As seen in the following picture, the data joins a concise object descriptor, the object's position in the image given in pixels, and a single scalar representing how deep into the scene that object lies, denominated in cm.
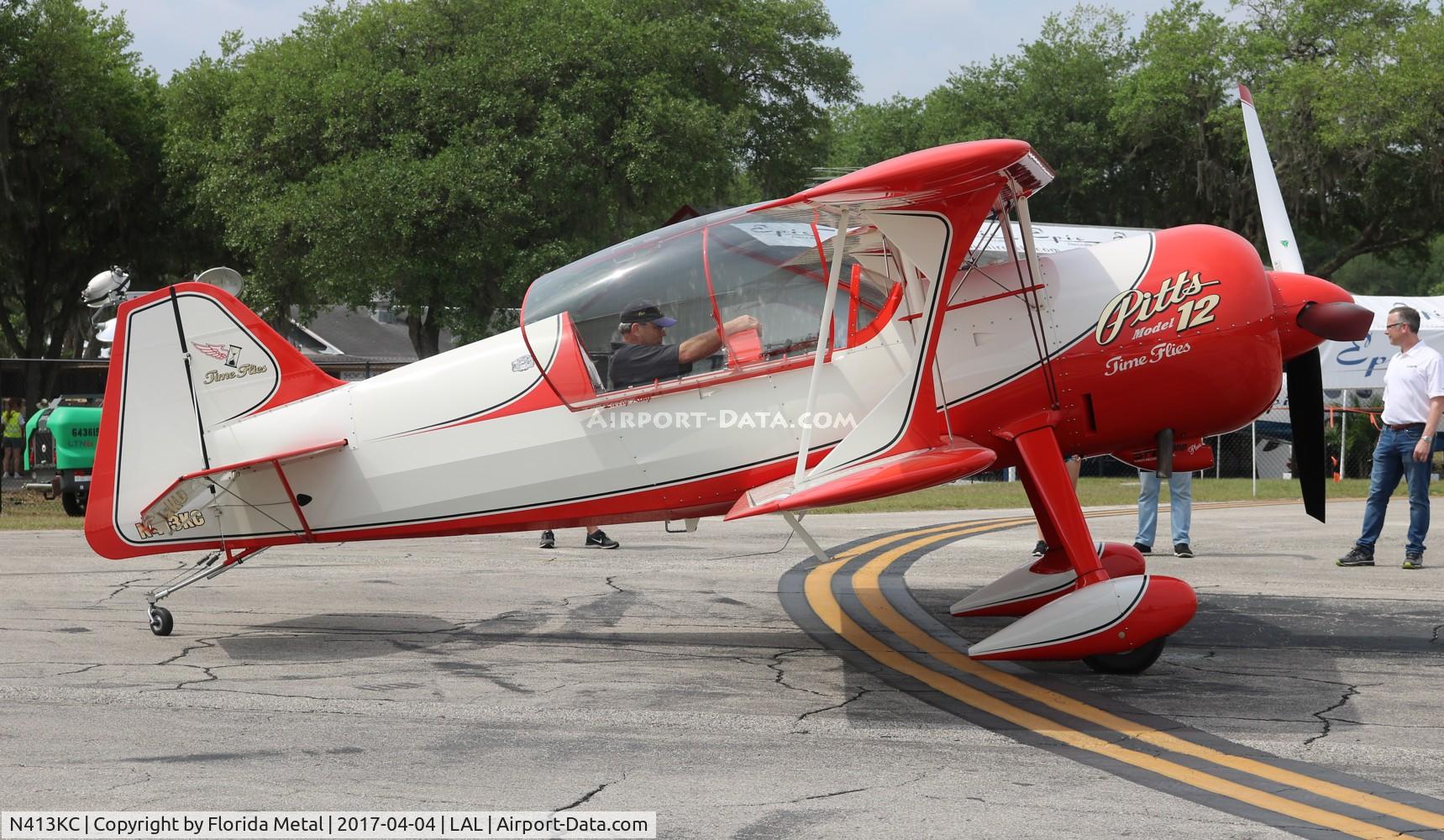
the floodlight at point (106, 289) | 1153
